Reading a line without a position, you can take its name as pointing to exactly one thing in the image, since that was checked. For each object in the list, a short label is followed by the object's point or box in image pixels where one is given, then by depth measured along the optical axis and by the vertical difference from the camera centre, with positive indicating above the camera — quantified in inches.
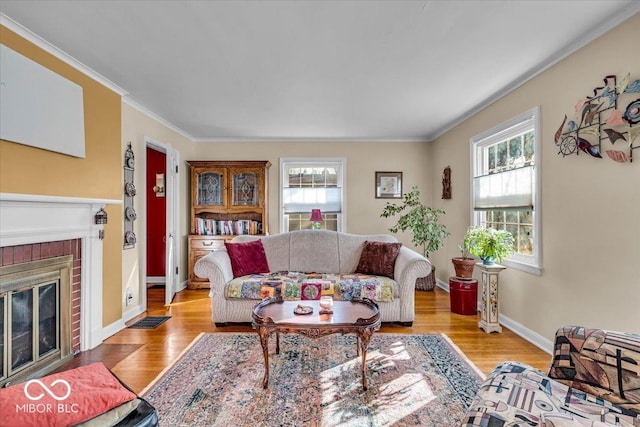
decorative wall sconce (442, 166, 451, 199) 180.2 +18.8
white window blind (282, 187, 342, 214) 209.5 +11.0
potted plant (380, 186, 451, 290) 173.6 -6.9
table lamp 190.9 -0.8
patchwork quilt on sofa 125.0 -31.1
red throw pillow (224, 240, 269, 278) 138.6 -20.6
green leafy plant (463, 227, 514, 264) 118.7 -12.0
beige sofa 125.2 -23.1
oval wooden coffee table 81.4 -29.9
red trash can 137.9 -38.0
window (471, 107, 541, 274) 111.2 +12.8
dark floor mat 127.2 -46.7
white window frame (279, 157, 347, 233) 207.3 +32.3
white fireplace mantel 80.4 -3.9
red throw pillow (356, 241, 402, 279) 138.2 -20.9
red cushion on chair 41.4 -27.5
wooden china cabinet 191.1 +13.5
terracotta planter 141.7 -25.0
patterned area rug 70.6 -47.0
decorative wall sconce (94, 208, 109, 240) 108.0 -0.9
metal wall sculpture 76.0 +25.0
